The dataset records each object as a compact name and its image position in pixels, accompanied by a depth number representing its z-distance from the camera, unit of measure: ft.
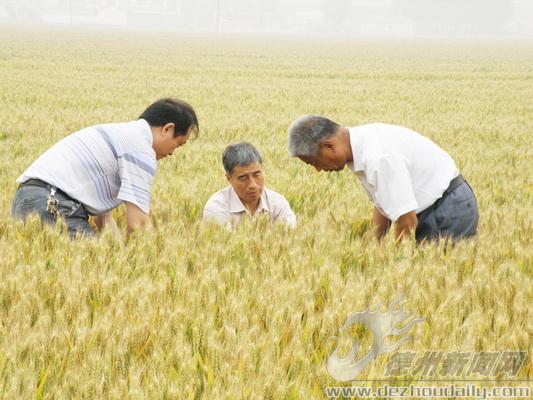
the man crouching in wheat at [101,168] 26.50
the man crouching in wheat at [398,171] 24.62
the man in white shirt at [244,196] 29.76
